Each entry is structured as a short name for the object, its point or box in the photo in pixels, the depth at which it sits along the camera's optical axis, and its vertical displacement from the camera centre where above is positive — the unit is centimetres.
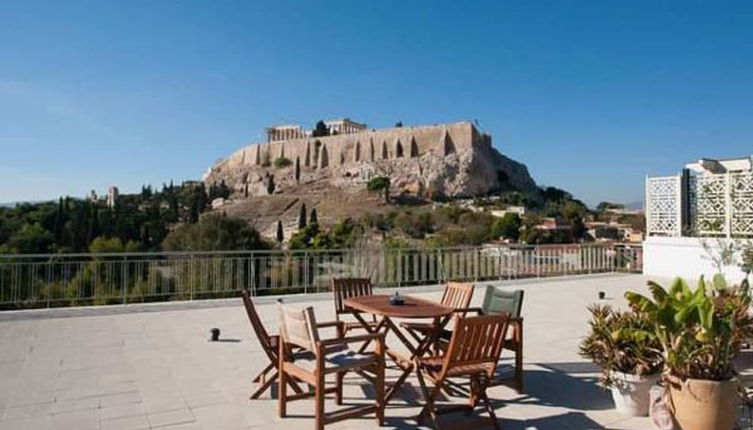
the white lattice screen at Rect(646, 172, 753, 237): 1067 +46
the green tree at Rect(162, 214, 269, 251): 2023 -60
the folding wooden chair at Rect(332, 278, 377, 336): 462 -64
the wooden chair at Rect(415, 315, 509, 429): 289 -83
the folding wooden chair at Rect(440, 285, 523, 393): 369 -72
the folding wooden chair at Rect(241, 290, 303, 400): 350 -89
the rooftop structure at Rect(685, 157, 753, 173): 1162 +141
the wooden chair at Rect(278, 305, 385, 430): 275 -85
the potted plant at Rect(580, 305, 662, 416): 315 -86
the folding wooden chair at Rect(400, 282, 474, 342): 394 -70
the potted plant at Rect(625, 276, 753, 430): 268 -73
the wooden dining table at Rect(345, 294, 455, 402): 338 -65
